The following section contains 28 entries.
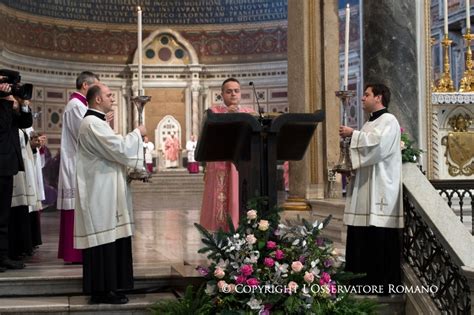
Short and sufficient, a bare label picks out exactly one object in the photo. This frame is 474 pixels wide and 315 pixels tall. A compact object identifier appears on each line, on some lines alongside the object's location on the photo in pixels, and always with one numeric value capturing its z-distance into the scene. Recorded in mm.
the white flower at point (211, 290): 4703
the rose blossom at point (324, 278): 4699
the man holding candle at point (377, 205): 5520
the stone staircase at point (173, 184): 21297
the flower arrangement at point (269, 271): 4605
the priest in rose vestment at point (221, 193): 6363
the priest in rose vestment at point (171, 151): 24203
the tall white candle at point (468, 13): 8430
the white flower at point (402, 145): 5695
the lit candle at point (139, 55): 5086
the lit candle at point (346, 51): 6293
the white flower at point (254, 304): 4559
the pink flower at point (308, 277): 4590
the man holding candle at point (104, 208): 5250
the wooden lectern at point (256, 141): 4793
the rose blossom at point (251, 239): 4609
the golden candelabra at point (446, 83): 8656
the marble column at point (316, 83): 9781
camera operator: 5980
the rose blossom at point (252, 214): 4648
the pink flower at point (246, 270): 4586
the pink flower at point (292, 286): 4578
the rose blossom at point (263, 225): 4652
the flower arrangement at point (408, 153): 5805
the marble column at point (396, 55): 7219
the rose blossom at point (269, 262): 4629
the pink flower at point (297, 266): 4598
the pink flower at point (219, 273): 4617
